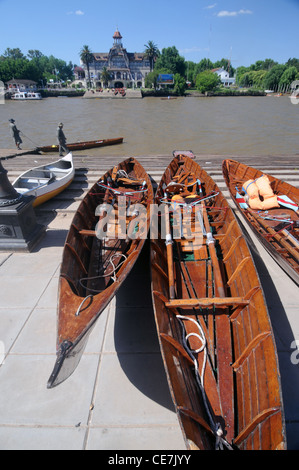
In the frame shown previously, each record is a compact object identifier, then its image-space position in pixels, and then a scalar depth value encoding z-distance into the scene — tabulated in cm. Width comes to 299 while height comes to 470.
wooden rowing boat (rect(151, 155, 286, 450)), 257
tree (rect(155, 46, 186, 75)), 9606
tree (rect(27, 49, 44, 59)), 14625
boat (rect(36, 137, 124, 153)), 1736
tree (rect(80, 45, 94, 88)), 9994
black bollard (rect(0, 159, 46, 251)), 582
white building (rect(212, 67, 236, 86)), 12131
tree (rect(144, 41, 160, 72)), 10112
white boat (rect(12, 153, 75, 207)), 838
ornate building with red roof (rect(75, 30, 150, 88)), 9894
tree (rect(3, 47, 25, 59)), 12862
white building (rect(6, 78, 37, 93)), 8100
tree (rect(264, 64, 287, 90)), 8738
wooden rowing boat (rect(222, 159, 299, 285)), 536
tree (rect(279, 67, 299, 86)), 8006
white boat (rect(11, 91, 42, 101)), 7206
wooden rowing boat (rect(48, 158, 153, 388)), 294
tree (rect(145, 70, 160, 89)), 8531
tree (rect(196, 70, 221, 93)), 8206
